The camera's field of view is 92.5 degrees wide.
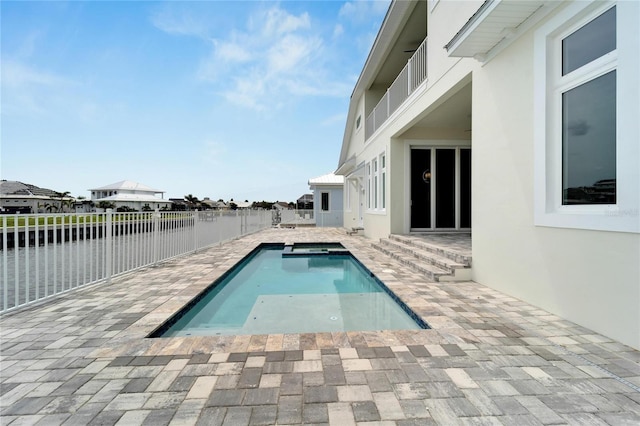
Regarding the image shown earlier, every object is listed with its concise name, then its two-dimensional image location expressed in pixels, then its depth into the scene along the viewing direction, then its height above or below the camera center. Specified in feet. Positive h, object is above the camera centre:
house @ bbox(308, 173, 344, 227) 70.64 +2.18
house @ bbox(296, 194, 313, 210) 128.77 +3.17
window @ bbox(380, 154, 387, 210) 33.53 +3.33
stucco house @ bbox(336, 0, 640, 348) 8.91 +2.44
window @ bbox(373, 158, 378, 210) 38.06 +3.27
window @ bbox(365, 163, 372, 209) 41.77 +3.63
